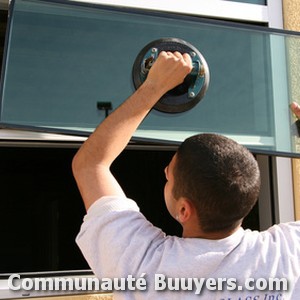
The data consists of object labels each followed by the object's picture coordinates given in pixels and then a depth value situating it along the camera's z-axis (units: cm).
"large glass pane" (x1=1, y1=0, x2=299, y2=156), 166
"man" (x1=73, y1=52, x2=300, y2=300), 105
